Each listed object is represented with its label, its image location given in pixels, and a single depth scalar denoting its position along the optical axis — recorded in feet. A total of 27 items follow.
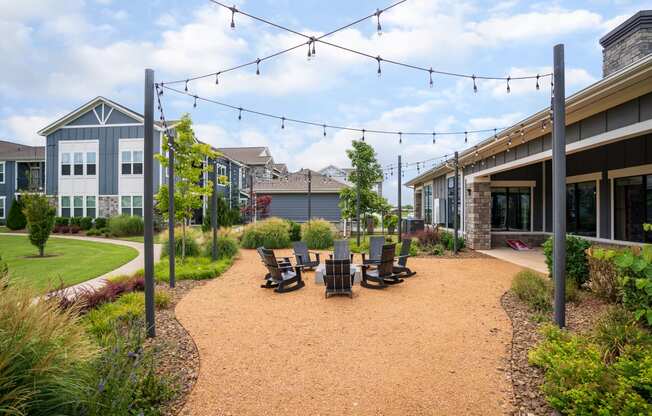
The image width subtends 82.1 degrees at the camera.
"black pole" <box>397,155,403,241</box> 44.06
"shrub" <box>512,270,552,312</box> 19.39
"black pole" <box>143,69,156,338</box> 15.44
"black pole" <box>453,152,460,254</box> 39.60
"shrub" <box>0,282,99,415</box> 7.54
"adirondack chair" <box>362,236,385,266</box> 35.45
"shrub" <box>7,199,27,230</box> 81.79
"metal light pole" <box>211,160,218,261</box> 35.78
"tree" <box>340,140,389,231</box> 67.36
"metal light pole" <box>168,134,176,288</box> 22.85
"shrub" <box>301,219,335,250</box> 47.98
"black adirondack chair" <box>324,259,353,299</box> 22.61
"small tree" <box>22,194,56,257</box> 42.68
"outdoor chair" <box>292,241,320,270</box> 32.07
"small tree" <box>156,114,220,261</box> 33.09
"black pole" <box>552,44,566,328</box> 15.98
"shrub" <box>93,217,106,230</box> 76.64
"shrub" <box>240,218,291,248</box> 48.24
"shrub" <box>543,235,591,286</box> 20.70
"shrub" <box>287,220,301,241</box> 54.54
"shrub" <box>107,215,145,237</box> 70.59
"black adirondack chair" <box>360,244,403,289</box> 25.77
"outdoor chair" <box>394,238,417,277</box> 28.86
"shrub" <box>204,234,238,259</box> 37.93
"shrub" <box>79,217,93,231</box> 78.12
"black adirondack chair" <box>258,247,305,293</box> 24.99
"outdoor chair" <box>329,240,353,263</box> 35.01
